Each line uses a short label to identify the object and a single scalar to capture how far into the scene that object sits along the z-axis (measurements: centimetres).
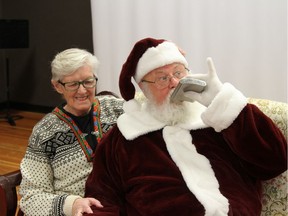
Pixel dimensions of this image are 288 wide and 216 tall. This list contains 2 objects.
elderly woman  186
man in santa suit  152
